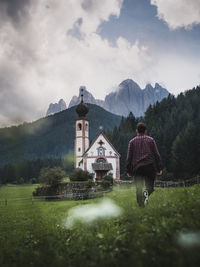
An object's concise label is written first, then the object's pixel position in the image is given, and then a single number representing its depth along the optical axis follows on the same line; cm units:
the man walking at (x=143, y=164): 598
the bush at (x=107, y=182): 2962
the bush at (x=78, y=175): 3450
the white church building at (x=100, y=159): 4188
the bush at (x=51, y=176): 3198
